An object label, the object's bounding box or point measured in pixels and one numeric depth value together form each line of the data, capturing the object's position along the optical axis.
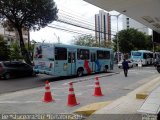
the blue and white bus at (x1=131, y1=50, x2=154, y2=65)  27.88
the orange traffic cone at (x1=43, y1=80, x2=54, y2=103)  6.27
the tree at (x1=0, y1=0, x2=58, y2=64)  16.67
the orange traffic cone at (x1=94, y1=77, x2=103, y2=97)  7.21
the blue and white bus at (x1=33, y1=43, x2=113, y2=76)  12.48
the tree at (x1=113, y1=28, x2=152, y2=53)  37.82
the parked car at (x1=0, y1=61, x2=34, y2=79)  13.51
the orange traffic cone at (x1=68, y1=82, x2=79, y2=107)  5.80
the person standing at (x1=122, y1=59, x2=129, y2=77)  13.94
